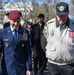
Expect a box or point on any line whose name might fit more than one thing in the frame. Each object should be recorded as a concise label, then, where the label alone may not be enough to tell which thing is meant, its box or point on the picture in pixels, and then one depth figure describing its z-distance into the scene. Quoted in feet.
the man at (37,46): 18.72
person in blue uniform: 9.47
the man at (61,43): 9.88
